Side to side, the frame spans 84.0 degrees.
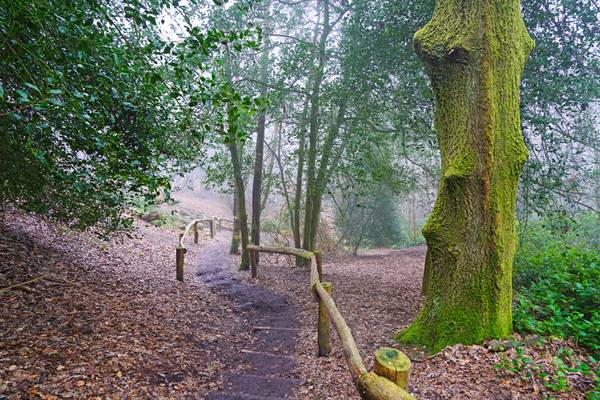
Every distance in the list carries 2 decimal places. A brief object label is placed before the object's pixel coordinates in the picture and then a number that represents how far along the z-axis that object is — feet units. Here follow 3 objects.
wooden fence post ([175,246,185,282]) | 26.25
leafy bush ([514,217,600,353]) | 13.05
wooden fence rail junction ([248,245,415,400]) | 6.68
